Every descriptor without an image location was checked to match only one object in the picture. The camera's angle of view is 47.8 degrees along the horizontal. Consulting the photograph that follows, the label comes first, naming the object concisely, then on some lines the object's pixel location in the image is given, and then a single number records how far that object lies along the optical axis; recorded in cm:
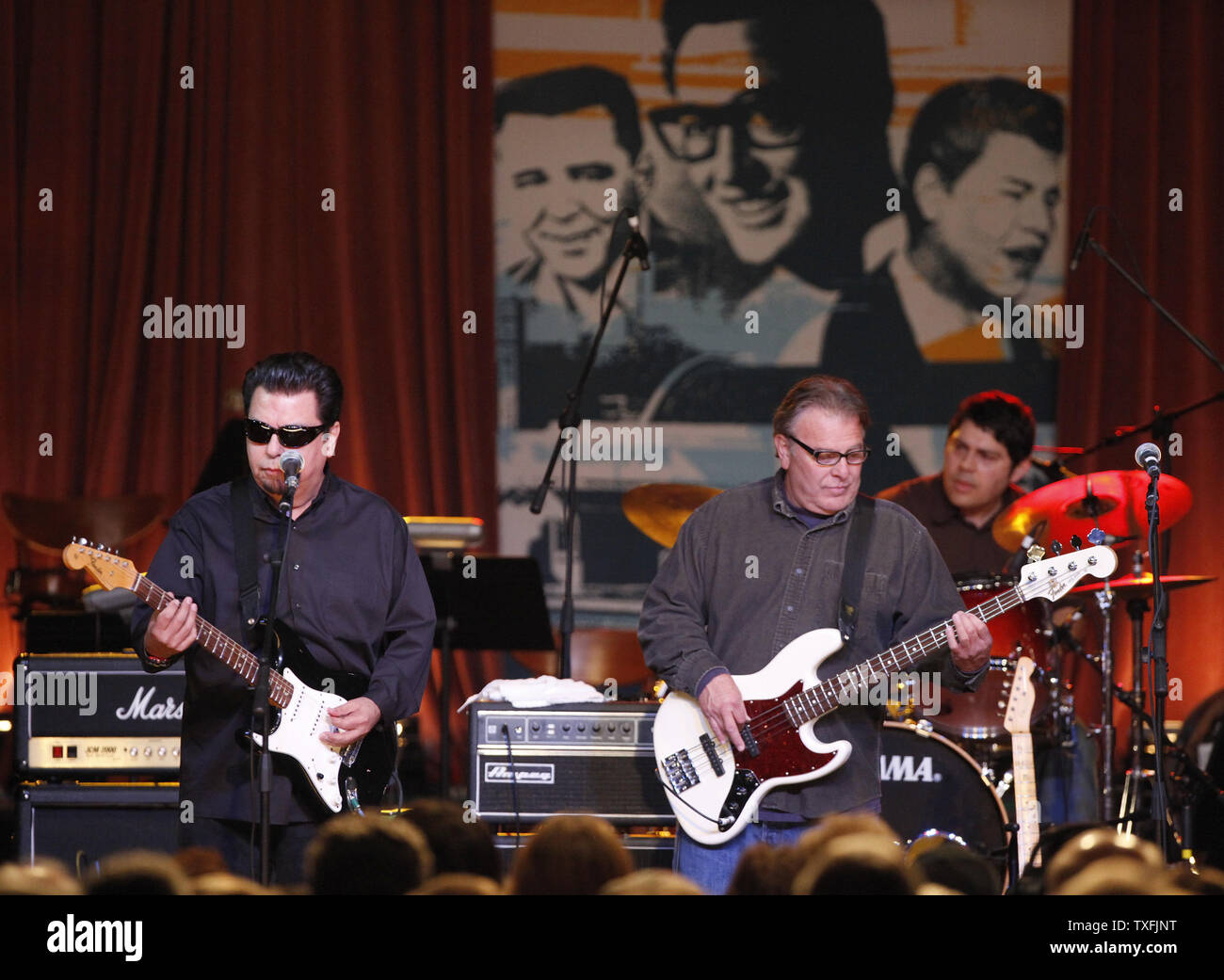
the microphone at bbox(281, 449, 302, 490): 374
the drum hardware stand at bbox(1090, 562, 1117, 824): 624
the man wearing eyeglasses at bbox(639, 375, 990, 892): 415
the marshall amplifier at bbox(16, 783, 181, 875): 540
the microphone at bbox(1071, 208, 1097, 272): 635
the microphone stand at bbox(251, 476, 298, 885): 359
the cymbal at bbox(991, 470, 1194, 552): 594
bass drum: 565
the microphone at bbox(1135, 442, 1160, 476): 438
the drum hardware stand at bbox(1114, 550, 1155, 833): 601
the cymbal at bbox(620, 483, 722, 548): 666
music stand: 598
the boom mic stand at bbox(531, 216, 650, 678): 580
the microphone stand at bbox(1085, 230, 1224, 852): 436
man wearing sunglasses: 394
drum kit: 566
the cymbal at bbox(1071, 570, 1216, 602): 603
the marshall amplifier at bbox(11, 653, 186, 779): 542
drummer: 630
